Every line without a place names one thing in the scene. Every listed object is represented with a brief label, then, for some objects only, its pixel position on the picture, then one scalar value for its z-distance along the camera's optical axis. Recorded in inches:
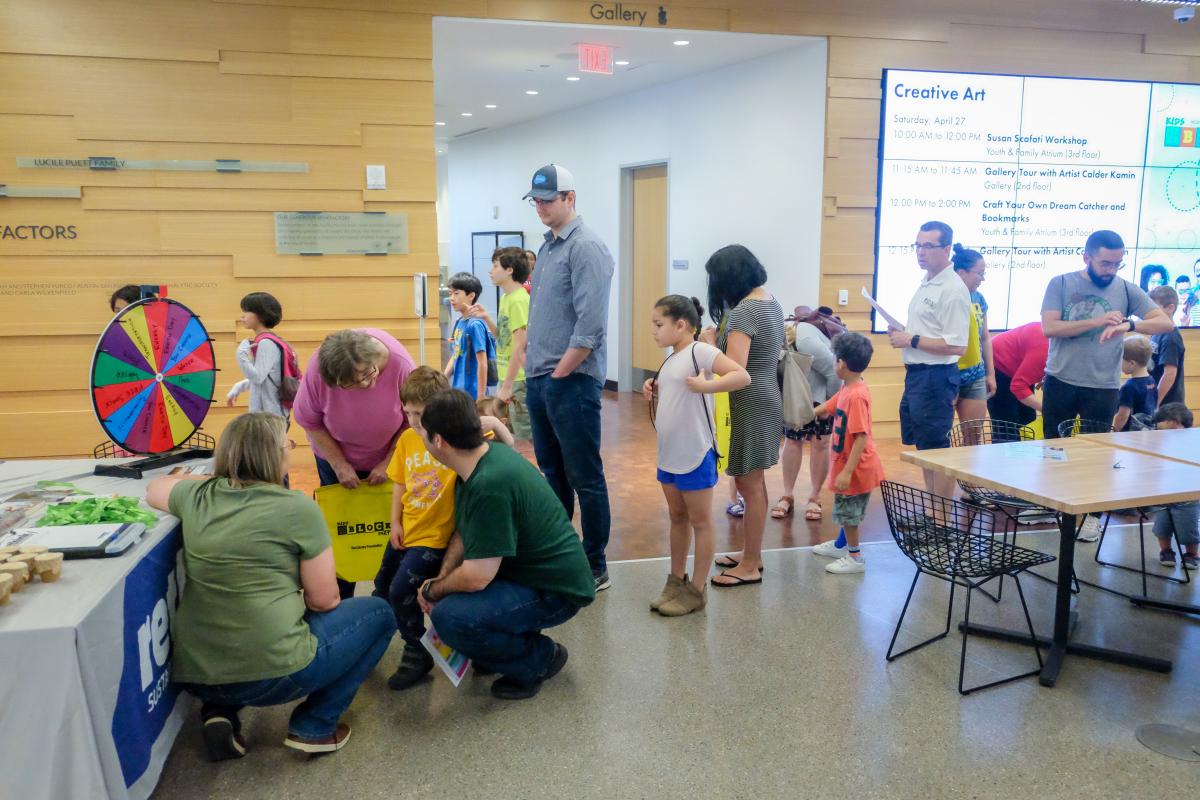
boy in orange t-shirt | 156.9
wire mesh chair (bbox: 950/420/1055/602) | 157.8
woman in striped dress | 146.0
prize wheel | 120.1
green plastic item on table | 99.7
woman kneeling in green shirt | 95.0
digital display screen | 277.4
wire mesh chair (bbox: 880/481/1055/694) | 121.0
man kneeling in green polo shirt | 106.7
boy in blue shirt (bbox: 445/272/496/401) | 205.2
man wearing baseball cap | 146.1
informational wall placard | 237.3
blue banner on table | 86.5
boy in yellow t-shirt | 119.0
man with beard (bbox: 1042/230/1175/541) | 173.8
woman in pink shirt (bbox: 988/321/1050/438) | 204.2
